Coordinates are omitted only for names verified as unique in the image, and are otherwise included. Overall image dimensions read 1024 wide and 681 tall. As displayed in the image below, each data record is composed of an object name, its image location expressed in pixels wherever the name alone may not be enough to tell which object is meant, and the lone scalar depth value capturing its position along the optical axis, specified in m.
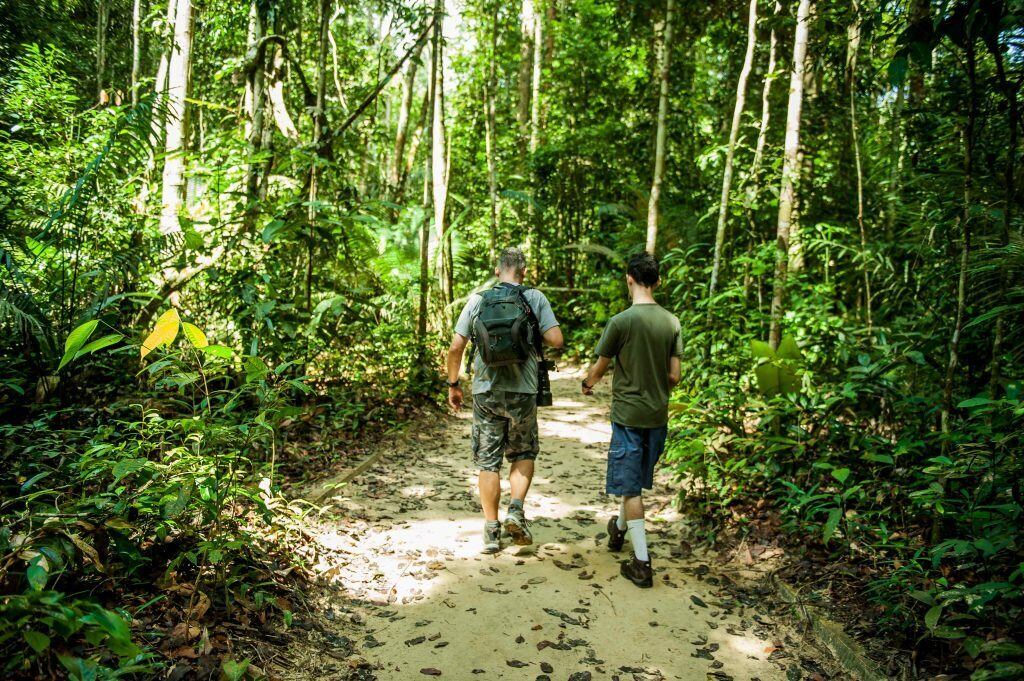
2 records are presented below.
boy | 4.21
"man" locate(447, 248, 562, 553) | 4.51
